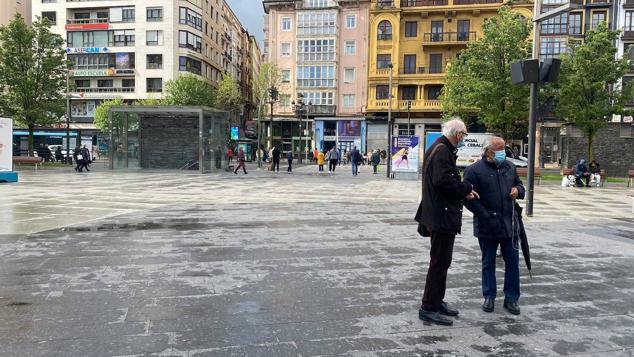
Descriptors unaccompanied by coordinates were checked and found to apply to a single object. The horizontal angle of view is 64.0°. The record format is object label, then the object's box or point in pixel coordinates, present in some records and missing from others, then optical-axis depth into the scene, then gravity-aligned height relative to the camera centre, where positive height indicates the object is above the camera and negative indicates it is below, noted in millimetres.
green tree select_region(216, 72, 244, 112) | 57031 +5885
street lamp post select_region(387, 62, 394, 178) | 26684 -402
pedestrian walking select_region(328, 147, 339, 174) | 30675 -599
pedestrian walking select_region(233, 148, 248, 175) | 28984 -791
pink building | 56156 +9067
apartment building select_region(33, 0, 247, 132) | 59125 +11333
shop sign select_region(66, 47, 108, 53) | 59188 +10814
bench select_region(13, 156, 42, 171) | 27969 -1060
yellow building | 51531 +10487
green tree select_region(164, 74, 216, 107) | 51781 +5348
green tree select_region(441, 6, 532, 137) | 29469 +4650
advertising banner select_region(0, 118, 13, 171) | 19500 -148
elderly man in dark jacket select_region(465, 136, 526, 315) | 4848 -621
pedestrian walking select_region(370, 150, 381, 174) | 31734 -695
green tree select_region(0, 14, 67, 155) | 31172 +4166
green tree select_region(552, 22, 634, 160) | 27297 +3604
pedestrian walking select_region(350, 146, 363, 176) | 29500 -715
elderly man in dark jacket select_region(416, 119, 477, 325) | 4457 -503
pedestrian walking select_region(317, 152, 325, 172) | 32412 -772
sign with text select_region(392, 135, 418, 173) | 26344 -333
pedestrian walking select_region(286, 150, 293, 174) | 31178 -848
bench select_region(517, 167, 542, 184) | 22253 -987
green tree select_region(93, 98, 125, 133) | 54150 +3307
